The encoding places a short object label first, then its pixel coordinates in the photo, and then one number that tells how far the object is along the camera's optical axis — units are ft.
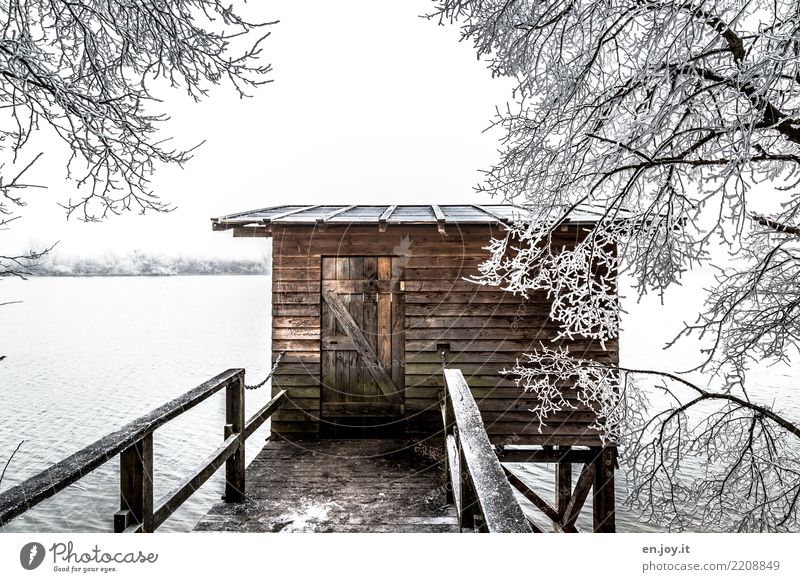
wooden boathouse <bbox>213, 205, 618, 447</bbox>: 13.99
